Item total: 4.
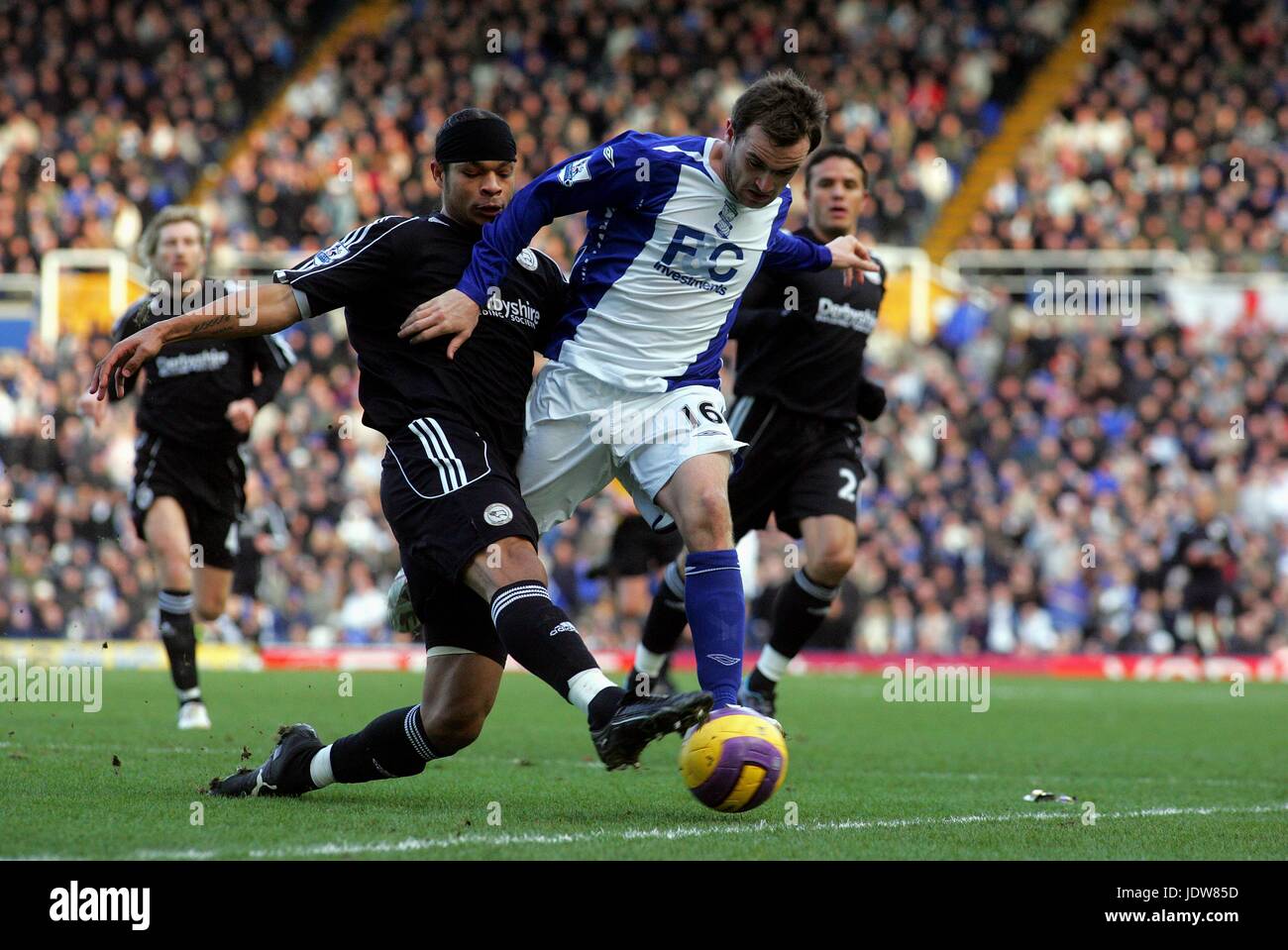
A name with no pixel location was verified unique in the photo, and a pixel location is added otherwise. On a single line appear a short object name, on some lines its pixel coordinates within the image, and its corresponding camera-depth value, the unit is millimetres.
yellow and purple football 4805
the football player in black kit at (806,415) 8648
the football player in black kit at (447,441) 5074
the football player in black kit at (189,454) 9180
